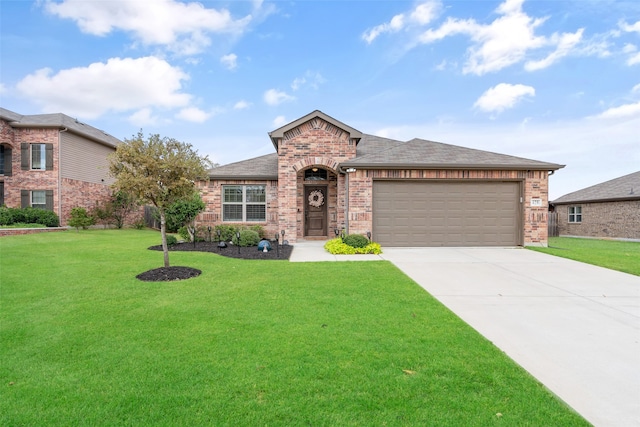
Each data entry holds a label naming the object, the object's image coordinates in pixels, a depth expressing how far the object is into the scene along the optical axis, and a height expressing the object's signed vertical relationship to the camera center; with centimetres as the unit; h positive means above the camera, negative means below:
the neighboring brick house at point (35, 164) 1716 +273
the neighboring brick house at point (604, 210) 1725 +13
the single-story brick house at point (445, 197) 1105 +56
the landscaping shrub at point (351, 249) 992 -123
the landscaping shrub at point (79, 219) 1627 -38
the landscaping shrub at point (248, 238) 1188 -103
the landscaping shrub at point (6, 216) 1529 -21
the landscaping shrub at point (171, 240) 1177 -110
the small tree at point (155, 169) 636 +95
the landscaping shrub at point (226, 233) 1285 -89
